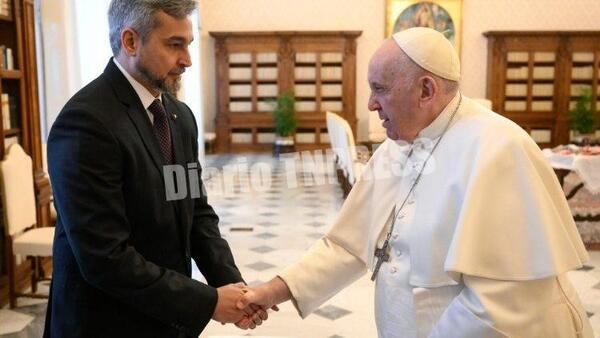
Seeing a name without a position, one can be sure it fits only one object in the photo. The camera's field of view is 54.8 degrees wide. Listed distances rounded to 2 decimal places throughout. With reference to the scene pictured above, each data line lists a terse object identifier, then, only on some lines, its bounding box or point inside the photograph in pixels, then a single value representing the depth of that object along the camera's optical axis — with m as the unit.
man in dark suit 1.58
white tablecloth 6.73
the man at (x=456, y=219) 1.51
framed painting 13.23
